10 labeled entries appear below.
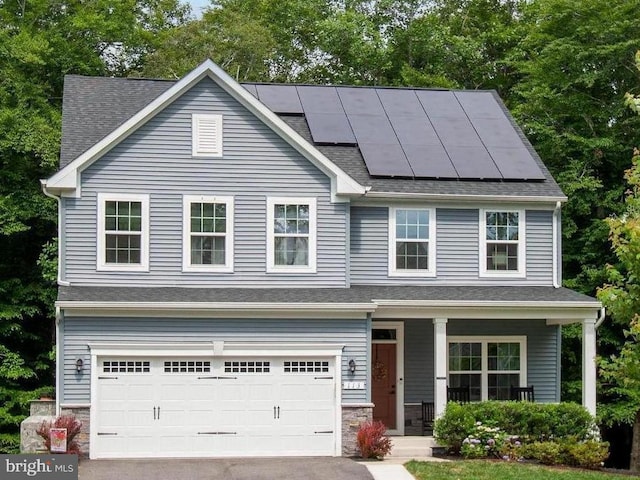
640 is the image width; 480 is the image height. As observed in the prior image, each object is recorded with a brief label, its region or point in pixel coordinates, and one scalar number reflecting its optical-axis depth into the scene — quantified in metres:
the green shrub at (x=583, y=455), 21.28
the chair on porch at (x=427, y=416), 23.89
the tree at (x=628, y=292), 17.30
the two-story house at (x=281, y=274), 21.14
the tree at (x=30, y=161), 29.89
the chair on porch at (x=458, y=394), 23.70
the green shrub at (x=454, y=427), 21.41
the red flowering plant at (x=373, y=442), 20.86
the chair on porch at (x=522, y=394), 24.23
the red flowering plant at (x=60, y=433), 19.81
